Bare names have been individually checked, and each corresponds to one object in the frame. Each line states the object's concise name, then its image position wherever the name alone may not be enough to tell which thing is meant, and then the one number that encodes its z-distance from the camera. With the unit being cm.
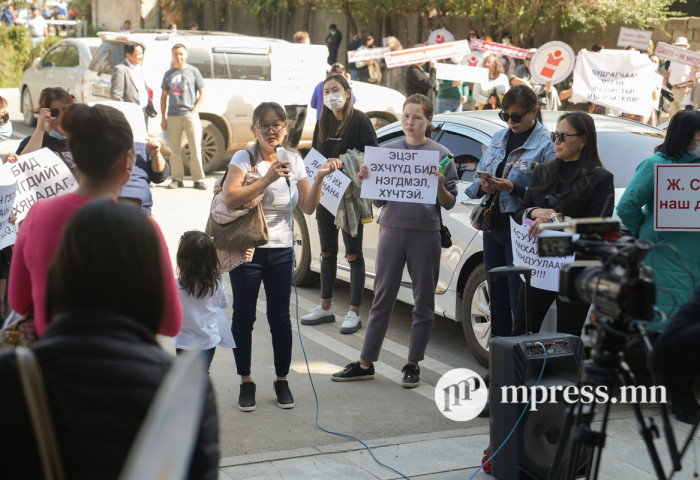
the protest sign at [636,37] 1730
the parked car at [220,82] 1441
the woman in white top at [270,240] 535
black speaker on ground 437
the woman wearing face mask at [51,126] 546
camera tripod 282
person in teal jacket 536
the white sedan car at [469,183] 642
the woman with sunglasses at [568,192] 522
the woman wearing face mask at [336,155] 706
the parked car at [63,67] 1711
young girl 496
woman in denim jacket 571
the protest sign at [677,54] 1371
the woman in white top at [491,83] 1490
